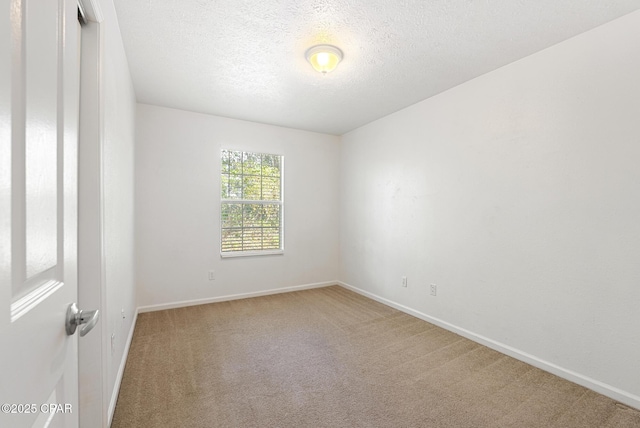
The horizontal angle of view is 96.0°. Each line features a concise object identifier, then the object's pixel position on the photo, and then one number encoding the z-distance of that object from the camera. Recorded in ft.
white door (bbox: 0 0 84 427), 1.45
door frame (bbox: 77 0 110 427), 4.81
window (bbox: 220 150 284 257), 13.52
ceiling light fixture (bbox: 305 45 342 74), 7.64
